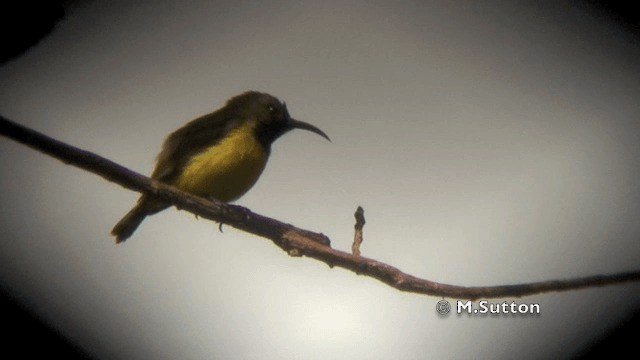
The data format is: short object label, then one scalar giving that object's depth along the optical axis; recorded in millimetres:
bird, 3809
